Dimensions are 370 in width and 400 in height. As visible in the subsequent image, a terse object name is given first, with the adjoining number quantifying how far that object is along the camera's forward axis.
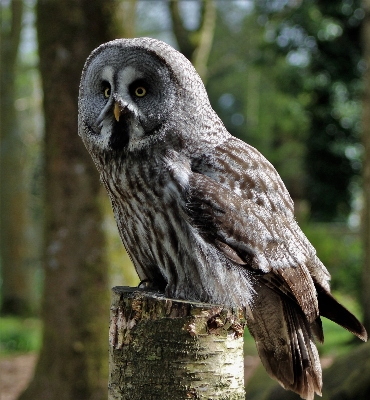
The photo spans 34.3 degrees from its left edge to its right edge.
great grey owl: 2.34
